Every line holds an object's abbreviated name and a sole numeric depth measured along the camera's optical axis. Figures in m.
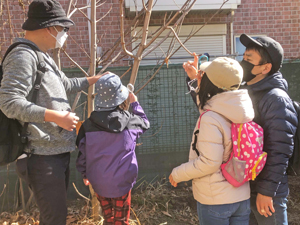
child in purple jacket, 2.17
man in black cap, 1.98
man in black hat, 1.78
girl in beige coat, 1.85
